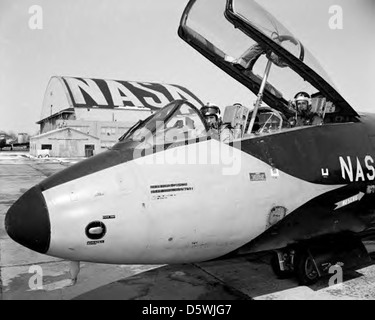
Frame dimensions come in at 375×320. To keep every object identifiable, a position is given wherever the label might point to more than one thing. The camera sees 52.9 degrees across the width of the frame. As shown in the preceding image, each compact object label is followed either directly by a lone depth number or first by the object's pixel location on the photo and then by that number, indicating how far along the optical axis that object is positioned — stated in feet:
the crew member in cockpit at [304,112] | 18.70
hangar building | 160.56
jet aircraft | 12.17
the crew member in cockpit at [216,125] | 15.40
